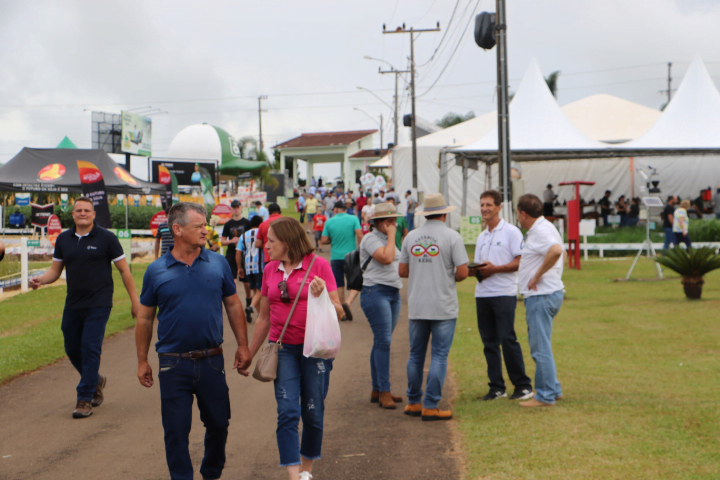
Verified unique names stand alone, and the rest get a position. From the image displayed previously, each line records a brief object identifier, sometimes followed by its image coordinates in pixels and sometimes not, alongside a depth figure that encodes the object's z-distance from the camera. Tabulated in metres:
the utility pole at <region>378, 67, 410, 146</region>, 48.03
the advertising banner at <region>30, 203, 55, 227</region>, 27.38
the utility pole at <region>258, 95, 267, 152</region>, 89.81
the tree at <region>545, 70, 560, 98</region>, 56.25
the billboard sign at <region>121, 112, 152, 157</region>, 53.25
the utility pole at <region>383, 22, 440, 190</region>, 37.44
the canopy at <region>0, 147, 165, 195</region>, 25.20
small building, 80.25
